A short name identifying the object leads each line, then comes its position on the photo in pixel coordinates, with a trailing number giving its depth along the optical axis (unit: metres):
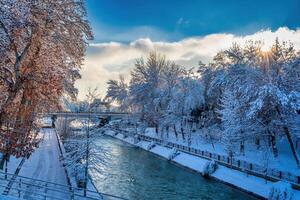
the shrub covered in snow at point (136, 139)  39.60
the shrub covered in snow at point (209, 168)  22.33
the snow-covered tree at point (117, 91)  58.28
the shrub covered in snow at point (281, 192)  14.84
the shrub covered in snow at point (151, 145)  34.76
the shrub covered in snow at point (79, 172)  14.94
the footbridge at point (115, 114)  57.69
